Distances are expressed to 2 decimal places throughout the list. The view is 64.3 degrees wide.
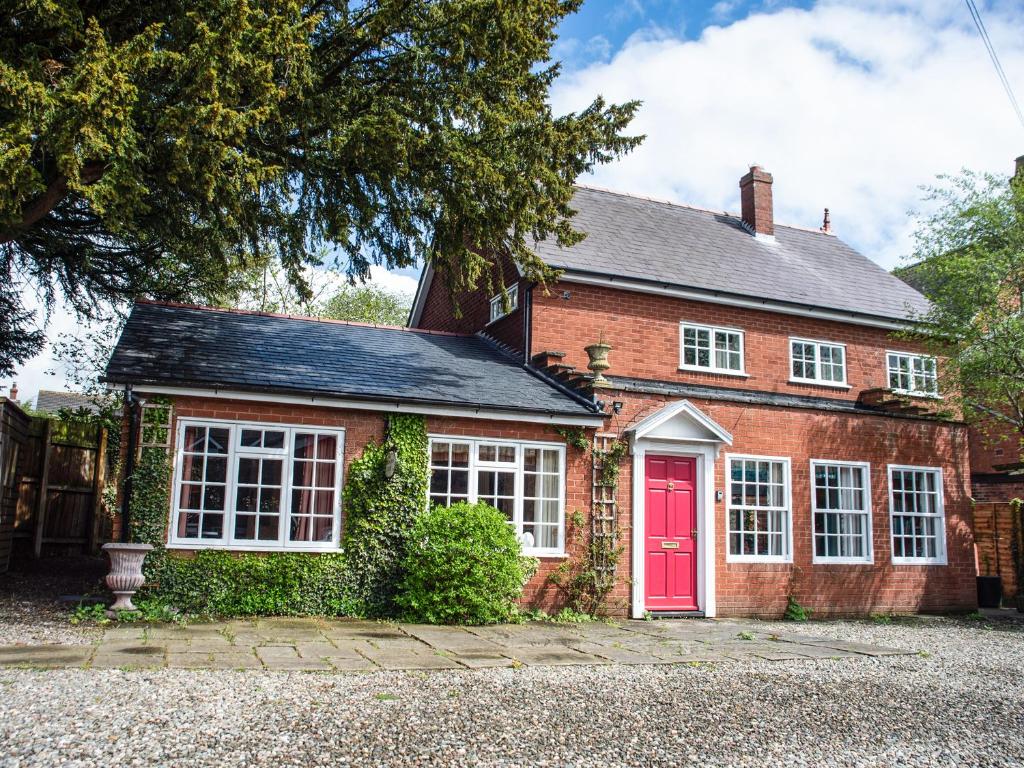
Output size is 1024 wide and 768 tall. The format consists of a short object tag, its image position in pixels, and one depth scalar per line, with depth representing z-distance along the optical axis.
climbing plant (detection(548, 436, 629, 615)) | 12.46
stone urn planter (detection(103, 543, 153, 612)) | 9.75
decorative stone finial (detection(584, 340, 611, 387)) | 13.56
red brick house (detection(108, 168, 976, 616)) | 11.26
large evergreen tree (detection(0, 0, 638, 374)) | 8.10
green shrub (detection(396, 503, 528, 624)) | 10.78
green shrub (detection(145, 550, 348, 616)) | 10.36
